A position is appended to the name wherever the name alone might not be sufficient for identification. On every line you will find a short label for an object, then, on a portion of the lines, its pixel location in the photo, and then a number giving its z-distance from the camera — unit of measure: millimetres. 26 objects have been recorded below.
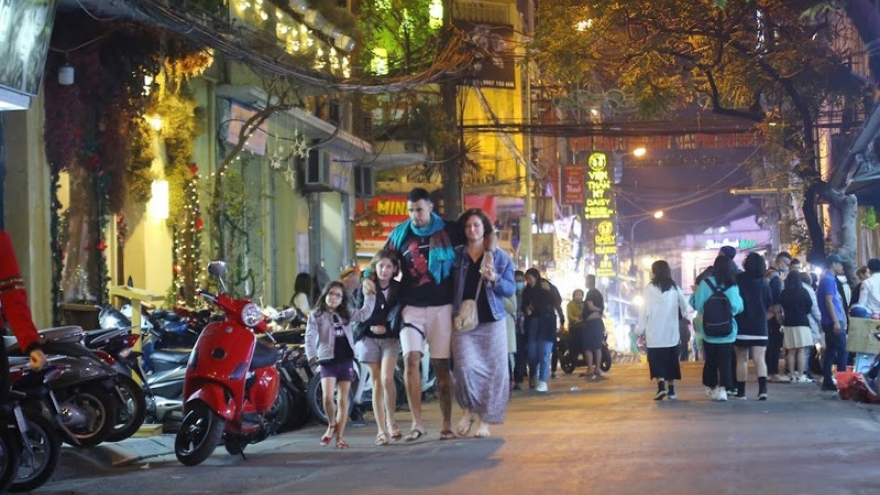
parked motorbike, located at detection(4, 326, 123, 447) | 10148
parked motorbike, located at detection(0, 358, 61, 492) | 8633
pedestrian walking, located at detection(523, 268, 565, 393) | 20812
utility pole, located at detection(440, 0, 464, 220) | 26672
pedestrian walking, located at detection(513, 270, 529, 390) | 21922
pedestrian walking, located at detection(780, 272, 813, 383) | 18797
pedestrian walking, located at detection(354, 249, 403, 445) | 11742
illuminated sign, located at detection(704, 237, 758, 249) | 64981
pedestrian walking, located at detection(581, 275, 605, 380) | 24125
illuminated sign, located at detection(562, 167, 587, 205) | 53812
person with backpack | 15766
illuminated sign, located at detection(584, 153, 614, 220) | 53812
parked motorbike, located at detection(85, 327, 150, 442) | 10977
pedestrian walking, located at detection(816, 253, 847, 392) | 17906
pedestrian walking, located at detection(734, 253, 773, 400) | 16250
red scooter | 10289
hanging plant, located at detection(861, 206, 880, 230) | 23531
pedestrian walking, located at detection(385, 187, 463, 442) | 11609
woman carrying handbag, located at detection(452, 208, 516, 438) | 11547
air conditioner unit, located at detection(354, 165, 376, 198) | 30266
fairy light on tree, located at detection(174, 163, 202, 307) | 18547
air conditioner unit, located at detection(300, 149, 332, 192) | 25516
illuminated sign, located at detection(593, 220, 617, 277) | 63031
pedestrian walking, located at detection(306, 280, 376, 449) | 12023
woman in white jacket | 16422
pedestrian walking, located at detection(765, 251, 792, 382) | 20500
